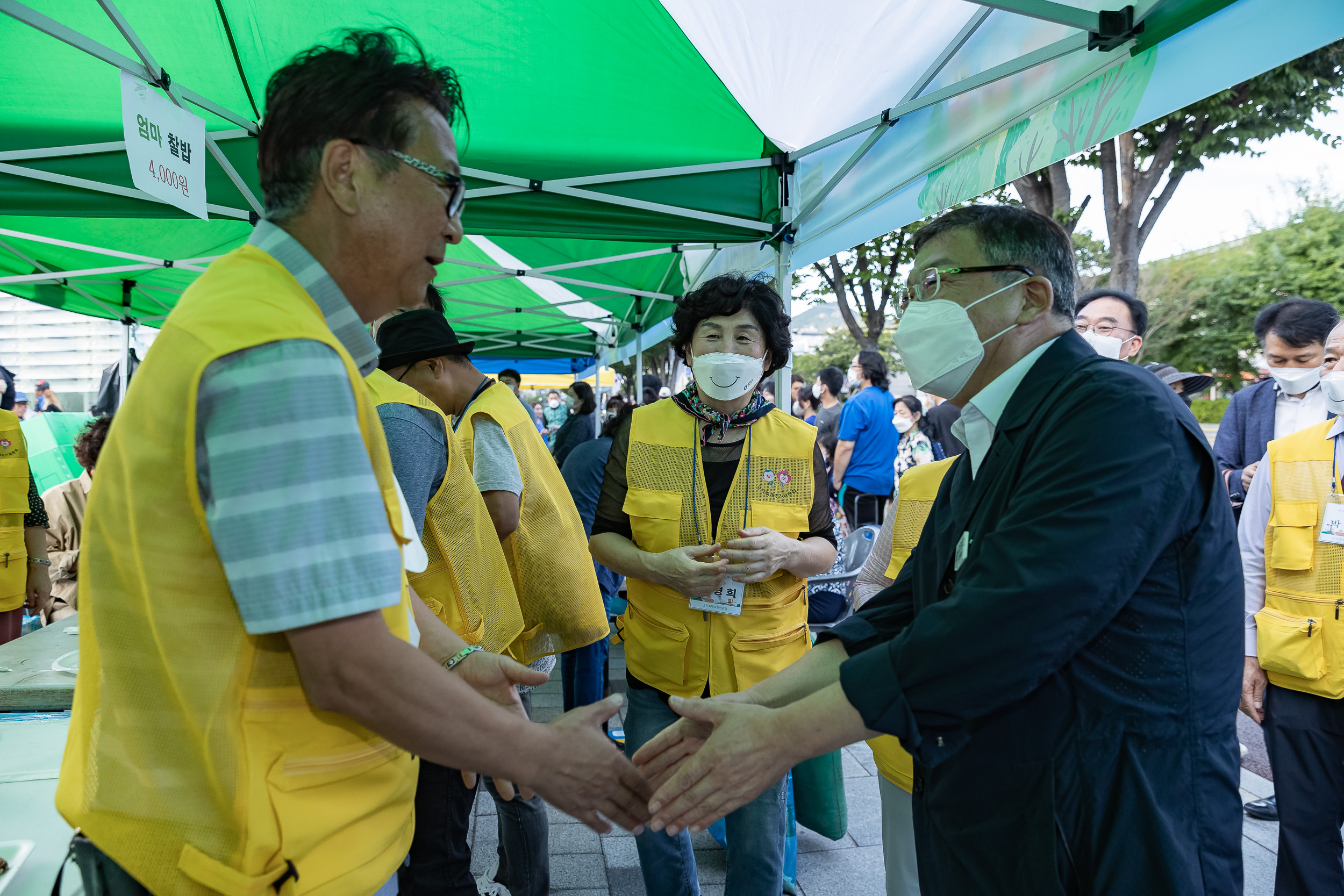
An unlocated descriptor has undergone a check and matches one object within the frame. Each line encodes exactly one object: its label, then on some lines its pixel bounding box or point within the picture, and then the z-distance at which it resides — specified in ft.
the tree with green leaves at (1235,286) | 77.66
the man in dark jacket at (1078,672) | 4.00
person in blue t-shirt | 26.53
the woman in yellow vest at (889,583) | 7.49
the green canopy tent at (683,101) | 8.67
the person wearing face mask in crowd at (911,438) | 24.68
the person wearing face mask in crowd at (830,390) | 33.50
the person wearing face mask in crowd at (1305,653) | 8.77
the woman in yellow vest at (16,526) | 14.08
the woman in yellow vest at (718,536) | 8.20
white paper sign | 10.19
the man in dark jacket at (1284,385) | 13.73
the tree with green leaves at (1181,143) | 29.81
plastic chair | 12.21
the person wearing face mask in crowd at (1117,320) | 11.53
